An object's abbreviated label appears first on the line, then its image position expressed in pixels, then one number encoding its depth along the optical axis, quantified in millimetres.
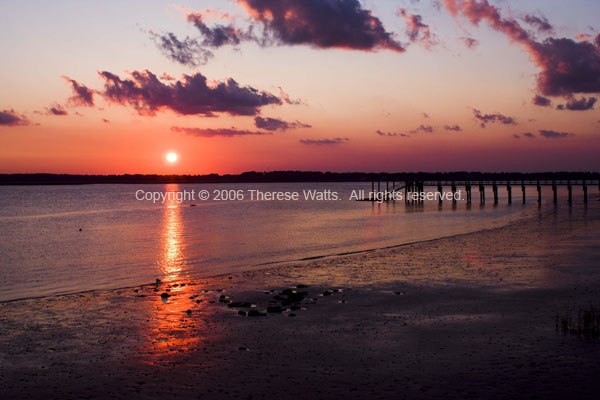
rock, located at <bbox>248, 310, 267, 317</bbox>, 15023
